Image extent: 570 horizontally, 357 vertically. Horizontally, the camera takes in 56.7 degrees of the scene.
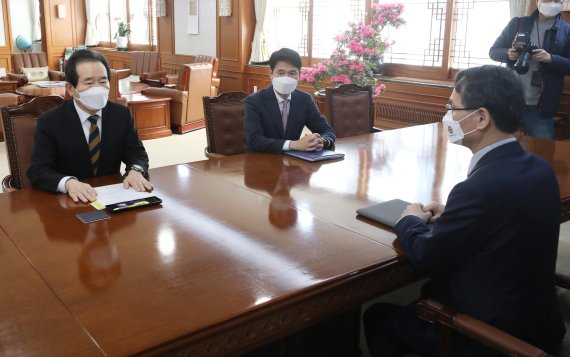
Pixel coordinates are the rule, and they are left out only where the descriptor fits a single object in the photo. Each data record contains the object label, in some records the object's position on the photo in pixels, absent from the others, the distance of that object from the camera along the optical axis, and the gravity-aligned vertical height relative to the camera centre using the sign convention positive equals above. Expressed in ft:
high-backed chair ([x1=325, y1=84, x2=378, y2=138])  11.54 -1.21
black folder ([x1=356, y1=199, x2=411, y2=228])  5.50 -1.66
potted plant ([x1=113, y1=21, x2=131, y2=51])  34.83 +1.00
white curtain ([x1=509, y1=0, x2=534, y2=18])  15.12 +1.37
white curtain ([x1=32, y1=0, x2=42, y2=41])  37.68 +1.72
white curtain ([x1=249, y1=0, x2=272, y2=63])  24.56 +0.85
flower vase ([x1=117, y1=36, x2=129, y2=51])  35.20 +0.49
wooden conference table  3.44 -1.72
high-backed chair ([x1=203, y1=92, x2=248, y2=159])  10.37 -1.39
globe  36.88 +0.42
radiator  17.75 -2.09
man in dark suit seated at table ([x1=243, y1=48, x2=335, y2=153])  8.93 -1.10
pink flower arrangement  16.24 +0.03
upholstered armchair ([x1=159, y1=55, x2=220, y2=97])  24.98 -1.27
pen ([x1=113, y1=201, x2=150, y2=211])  5.65 -1.64
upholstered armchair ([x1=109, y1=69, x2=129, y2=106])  19.34 -1.47
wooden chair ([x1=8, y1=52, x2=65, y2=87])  29.07 -0.81
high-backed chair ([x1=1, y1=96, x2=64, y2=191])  7.69 -1.32
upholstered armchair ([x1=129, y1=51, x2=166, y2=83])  30.14 -0.63
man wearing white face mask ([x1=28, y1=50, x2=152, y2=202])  6.73 -1.09
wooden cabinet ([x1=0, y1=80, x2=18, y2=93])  25.40 -1.75
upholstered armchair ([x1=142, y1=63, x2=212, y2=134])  22.08 -1.77
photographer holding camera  11.39 -0.11
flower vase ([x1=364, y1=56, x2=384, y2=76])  17.53 -0.32
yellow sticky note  5.79 -1.67
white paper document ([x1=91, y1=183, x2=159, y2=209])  5.93 -1.65
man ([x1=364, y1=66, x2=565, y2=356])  4.25 -1.44
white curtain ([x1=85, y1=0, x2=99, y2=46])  38.65 +1.95
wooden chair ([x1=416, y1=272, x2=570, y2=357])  3.81 -2.04
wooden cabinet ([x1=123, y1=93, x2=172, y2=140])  20.85 -2.52
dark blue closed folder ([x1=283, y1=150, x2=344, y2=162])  8.27 -1.58
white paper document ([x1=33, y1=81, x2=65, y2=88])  24.05 -1.57
